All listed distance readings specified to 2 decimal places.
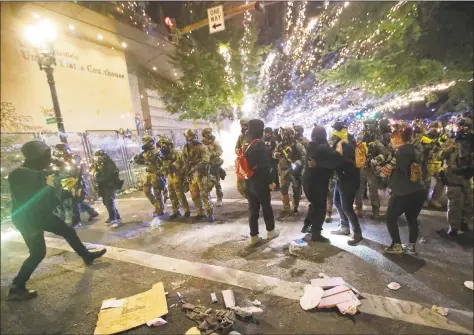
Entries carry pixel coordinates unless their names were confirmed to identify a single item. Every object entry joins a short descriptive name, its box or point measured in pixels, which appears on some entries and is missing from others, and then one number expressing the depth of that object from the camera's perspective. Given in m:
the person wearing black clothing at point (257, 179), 4.38
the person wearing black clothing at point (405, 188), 3.34
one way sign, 9.12
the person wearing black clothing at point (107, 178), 6.70
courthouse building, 5.22
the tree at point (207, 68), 14.65
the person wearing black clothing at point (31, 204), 3.57
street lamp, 6.56
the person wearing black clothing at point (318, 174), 4.09
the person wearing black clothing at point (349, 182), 4.12
